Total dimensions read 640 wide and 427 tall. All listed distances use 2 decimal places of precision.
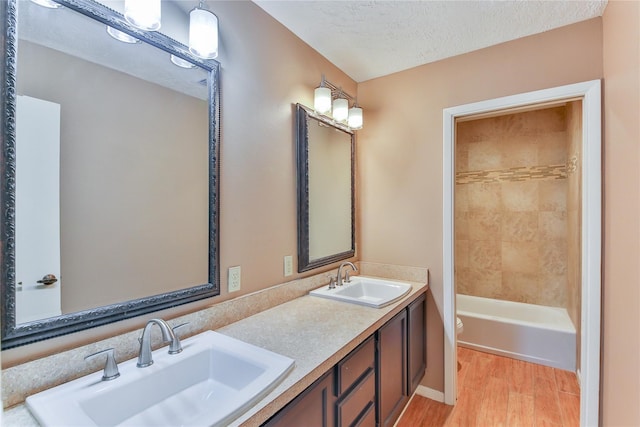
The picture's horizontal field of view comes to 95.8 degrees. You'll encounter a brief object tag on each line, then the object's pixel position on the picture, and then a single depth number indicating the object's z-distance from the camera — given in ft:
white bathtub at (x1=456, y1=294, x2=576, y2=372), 8.00
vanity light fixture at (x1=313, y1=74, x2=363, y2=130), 6.14
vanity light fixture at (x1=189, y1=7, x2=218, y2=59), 3.79
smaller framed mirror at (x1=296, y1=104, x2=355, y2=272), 6.02
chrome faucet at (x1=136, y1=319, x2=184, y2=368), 3.15
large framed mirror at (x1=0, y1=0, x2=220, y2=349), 2.71
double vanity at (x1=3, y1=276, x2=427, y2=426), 2.59
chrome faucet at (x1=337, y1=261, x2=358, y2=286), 6.62
